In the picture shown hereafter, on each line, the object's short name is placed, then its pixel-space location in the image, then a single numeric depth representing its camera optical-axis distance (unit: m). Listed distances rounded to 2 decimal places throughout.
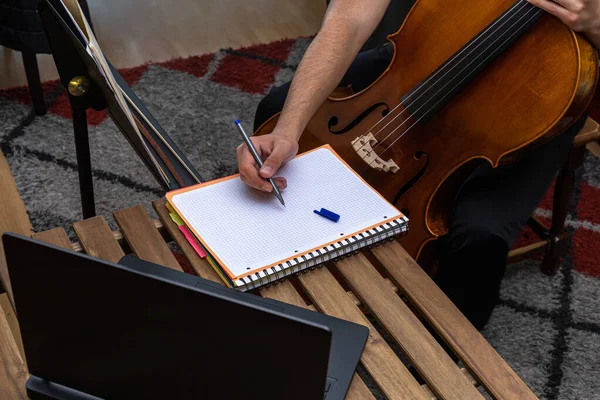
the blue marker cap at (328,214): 1.08
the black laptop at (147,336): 0.65
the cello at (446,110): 1.25
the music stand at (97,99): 1.13
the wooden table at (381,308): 0.89
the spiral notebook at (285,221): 1.00
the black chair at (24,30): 2.04
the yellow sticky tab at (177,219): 1.08
